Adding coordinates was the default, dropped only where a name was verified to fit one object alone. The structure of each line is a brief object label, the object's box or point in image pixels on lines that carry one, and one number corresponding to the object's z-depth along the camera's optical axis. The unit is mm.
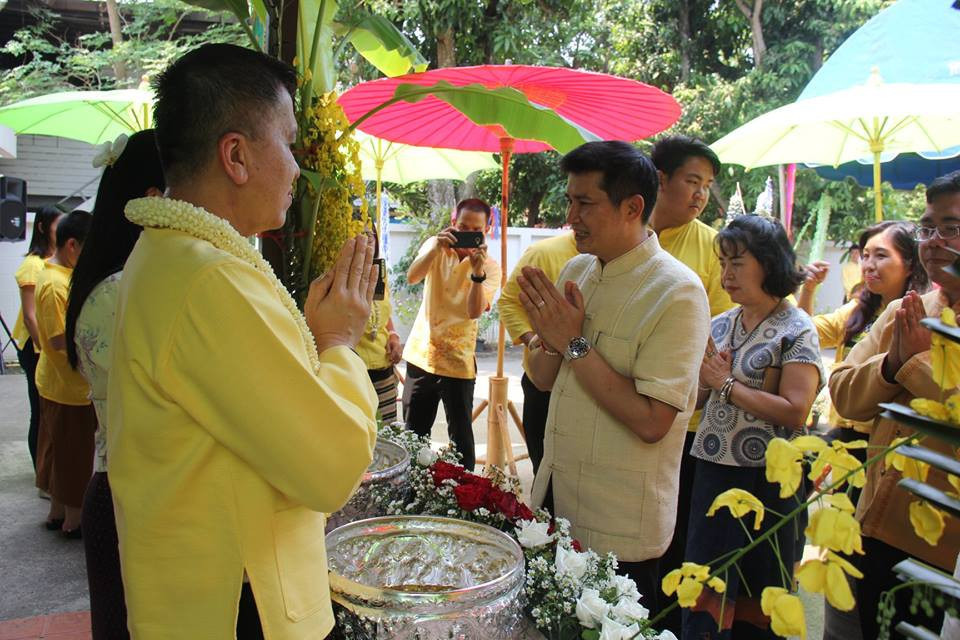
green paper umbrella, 4824
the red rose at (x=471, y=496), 1759
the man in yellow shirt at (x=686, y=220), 2914
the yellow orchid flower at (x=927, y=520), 698
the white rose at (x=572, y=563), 1501
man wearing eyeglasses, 1909
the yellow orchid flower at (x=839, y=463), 687
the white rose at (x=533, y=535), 1624
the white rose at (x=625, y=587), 1471
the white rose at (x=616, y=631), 1292
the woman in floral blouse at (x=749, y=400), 2506
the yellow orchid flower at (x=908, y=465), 758
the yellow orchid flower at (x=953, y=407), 680
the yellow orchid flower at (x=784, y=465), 684
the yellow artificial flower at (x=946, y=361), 734
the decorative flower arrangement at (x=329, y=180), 1595
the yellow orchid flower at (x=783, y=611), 658
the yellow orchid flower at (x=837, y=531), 641
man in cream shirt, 1894
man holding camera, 4395
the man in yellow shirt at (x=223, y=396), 1034
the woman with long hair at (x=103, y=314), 1714
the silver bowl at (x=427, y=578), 1211
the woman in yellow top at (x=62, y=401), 3873
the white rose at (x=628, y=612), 1364
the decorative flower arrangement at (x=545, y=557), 1375
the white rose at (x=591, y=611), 1371
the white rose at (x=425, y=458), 2055
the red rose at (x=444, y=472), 1940
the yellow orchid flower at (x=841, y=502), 659
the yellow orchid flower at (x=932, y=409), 713
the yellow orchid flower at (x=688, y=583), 721
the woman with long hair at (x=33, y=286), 4383
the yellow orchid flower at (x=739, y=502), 742
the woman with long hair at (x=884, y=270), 3264
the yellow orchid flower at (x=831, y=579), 628
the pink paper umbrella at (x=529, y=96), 3066
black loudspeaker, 7596
